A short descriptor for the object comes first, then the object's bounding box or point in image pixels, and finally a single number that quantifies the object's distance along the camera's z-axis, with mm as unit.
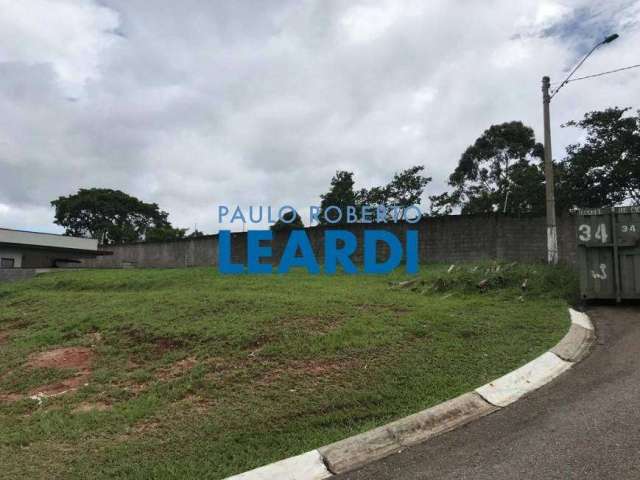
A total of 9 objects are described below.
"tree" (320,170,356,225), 31406
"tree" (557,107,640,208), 20828
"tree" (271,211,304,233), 27547
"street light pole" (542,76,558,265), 10648
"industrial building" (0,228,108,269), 25703
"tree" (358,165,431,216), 29656
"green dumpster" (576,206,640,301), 7918
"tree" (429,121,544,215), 27606
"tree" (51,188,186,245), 46594
